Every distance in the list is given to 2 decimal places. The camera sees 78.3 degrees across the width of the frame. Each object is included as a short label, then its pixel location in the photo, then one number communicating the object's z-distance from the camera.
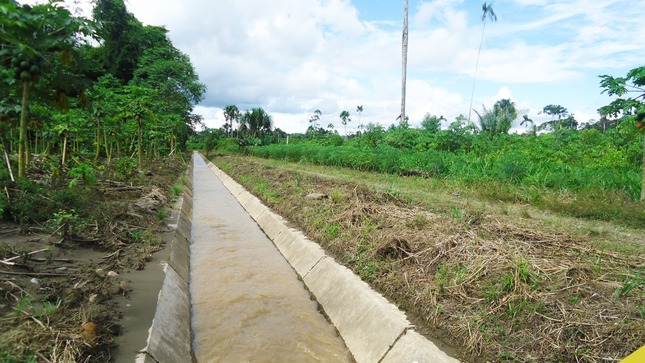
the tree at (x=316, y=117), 46.27
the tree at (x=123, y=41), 31.28
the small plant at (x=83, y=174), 6.68
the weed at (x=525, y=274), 3.38
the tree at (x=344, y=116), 49.53
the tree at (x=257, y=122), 52.25
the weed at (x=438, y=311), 3.49
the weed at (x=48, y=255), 4.14
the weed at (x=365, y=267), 4.54
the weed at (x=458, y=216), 5.25
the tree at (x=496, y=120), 21.78
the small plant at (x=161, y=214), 7.51
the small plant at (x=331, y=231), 5.94
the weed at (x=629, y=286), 3.06
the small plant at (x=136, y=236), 5.77
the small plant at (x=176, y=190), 11.17
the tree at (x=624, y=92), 7.01
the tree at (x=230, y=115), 65.97
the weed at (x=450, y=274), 3.71
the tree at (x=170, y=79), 28.27
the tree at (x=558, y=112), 47.53
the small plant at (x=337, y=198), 7.34
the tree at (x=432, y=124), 19.23
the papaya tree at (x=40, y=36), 4.01
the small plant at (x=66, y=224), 4.87
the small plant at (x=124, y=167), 9.83
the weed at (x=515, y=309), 3.09
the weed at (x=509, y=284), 3.35
